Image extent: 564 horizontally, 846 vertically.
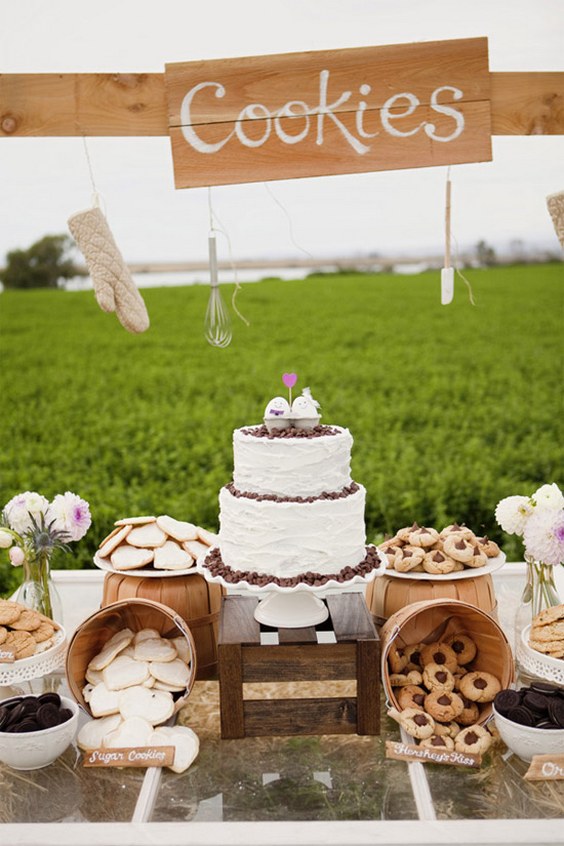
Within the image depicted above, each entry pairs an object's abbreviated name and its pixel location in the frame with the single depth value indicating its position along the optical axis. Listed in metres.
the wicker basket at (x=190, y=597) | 3.20
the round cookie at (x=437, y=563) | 3.12
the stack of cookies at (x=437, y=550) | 3.13
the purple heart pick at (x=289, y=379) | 2.90
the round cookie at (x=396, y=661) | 2.91
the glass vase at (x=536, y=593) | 3.10
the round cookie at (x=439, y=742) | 2.60
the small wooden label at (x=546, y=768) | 2.45
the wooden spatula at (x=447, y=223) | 3.06
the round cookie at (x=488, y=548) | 3.24
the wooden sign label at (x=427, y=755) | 2.54
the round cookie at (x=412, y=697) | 2.78
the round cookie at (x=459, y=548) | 3.13
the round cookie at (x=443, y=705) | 2.73
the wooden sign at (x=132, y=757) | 2.55
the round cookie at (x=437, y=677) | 2.81
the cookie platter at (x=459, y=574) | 3.09
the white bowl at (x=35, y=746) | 2.51
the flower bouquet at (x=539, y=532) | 2.95
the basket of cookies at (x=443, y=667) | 2.74
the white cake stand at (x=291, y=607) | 2.89
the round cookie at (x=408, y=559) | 3.13
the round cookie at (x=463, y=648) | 2.94
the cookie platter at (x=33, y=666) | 2.71
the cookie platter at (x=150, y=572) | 3.18
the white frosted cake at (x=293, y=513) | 2.71
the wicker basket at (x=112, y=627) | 2.83
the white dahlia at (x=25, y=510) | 3.22
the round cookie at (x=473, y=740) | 2.59
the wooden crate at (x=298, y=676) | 2.75
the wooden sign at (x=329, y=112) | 2.78
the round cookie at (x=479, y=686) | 2.77
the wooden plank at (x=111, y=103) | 2.80
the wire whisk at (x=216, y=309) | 3.08
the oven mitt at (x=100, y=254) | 3.07
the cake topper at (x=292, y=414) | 2.86
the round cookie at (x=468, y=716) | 2.78
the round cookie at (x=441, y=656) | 2.91
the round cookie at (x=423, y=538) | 3.23
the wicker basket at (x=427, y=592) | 3.13
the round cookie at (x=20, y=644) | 2.75
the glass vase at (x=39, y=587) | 3.21
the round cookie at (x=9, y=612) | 2.82
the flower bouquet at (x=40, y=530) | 3.17
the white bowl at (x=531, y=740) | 2.48
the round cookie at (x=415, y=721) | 2.66
